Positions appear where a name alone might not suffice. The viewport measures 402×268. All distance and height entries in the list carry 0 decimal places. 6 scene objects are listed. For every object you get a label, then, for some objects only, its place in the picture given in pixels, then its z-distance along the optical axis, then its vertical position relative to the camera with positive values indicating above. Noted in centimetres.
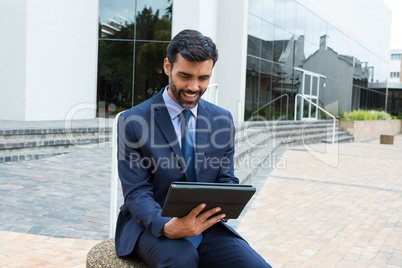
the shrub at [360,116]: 2130 +13
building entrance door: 1945 +127
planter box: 1975 -55
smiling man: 182 -28
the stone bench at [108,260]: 190 -76
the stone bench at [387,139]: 1830 -96
